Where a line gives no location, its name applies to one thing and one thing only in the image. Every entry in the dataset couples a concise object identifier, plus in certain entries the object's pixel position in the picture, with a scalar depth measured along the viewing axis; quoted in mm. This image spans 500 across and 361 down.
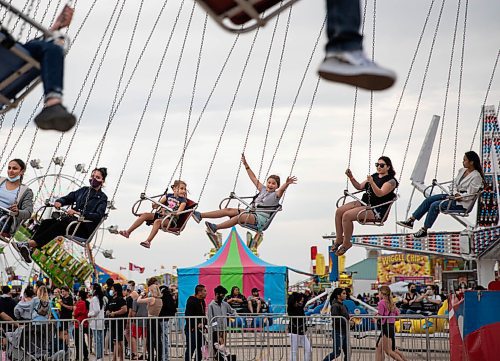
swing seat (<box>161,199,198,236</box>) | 14727
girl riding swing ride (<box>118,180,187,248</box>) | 14734
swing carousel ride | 5520
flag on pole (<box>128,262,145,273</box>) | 58438
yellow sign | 51000
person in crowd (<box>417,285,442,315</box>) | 21591
